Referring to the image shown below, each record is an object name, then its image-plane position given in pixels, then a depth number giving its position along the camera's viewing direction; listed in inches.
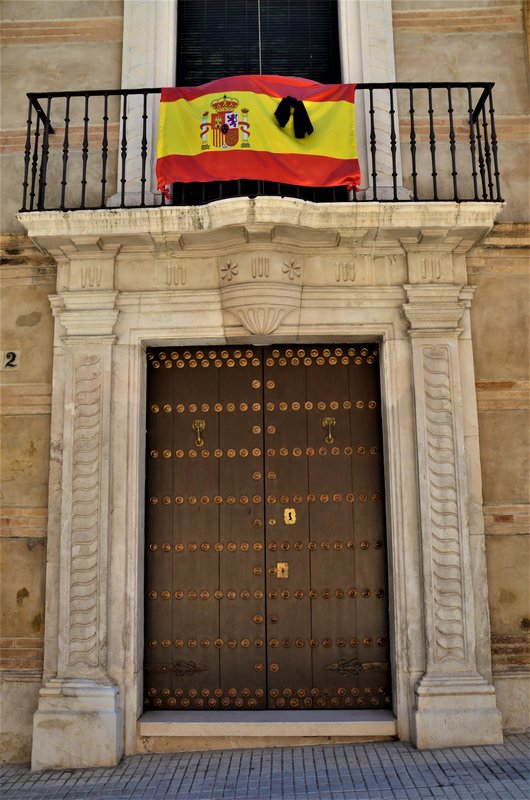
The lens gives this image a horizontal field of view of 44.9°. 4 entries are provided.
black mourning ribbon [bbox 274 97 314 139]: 194.1
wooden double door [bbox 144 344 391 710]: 195.5
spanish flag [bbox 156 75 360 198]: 193.2
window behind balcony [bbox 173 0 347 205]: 232.8
